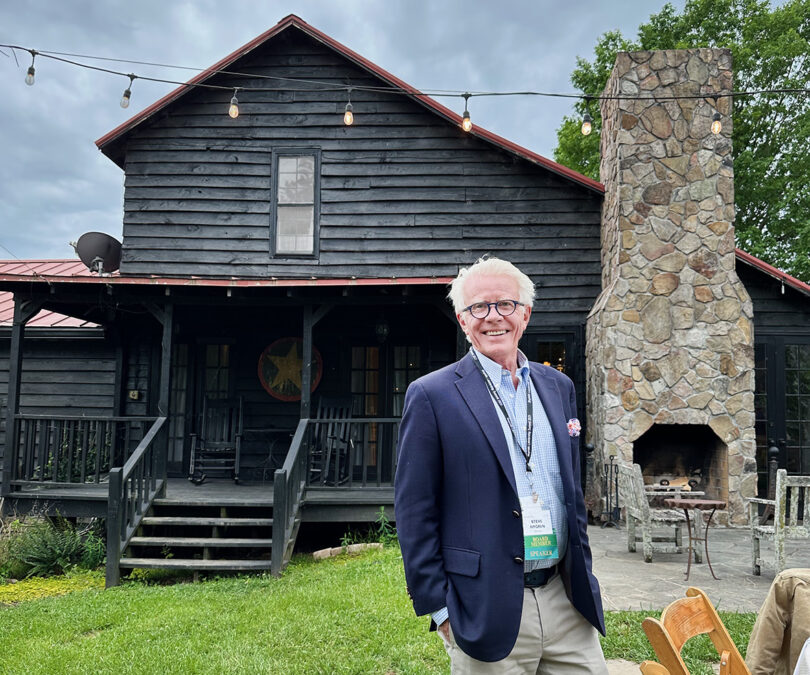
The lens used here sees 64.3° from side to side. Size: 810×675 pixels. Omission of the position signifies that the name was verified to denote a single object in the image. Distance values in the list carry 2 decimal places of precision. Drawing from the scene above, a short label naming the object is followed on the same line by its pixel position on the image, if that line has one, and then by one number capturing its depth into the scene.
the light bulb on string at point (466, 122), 8.21
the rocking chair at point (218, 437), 9.13
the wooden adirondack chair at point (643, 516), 5.79
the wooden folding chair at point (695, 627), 1.79
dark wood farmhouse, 9.22
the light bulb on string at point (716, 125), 8.16
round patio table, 5.29
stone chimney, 8.17
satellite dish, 9.69
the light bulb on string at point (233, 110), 8.50
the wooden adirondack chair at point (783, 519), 5.09
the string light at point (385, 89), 7.02
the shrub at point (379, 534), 7.32
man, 1.79
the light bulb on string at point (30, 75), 6.93
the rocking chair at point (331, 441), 8.45
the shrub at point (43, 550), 7.37
